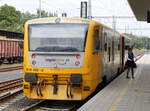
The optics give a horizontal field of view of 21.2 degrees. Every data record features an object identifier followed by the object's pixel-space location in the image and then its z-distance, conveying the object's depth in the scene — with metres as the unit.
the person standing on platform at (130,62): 19.84
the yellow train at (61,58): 12.20
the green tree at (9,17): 95.51
